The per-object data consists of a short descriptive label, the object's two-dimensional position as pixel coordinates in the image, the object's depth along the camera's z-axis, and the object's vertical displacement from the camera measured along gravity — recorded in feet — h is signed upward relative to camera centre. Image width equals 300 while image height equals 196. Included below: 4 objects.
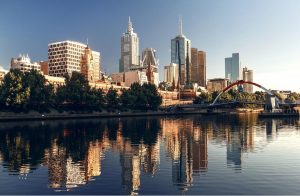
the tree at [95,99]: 565.94 +13.55
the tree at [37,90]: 473.26 +23.30
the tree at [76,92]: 547.90 +23.56
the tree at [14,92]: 441.27 +19.18
